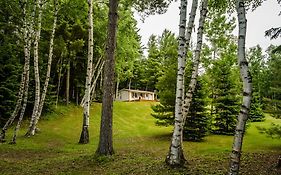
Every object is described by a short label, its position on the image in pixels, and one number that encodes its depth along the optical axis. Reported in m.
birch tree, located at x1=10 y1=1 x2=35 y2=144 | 10.21
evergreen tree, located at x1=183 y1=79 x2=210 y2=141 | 13.31
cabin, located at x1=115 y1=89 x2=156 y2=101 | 37.55
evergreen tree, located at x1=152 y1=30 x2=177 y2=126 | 14.03
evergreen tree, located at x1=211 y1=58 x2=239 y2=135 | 15.24
